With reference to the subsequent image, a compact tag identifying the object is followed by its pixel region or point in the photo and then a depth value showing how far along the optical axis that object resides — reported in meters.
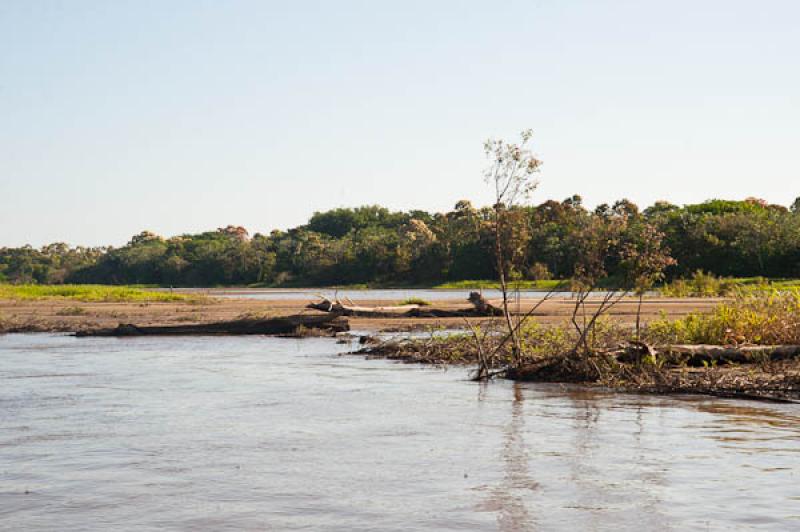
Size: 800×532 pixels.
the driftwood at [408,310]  32.38
